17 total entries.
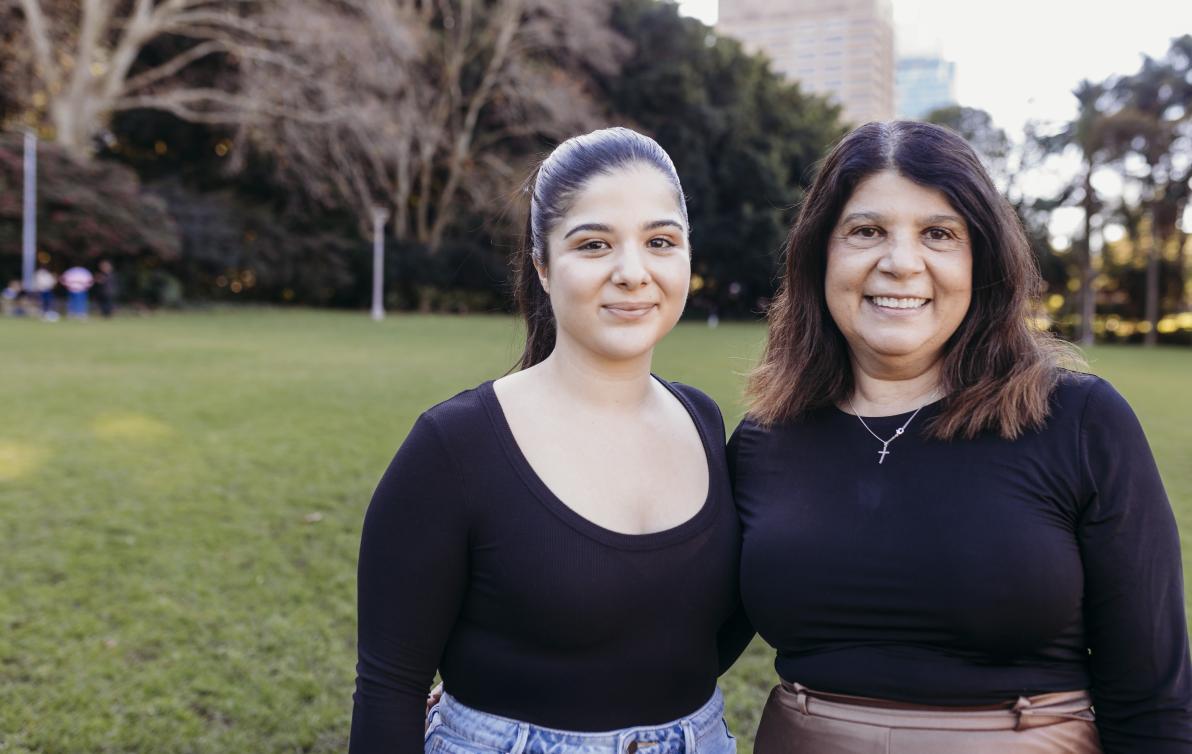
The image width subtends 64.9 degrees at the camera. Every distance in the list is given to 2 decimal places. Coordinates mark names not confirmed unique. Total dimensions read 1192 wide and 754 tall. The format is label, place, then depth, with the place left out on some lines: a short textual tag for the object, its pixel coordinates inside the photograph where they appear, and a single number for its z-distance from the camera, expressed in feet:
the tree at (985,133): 127.34
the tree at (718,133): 105.50
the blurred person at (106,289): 69.26
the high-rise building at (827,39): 328.70
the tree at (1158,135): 106.01
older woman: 5.31
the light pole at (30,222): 70.44
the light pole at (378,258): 89.79
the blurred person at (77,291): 66.33
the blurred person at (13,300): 68.44
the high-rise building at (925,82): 451.12
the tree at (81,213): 71.77
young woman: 5.30
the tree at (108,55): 74.90
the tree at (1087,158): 109.60
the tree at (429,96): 77.51
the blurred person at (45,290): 67.46
